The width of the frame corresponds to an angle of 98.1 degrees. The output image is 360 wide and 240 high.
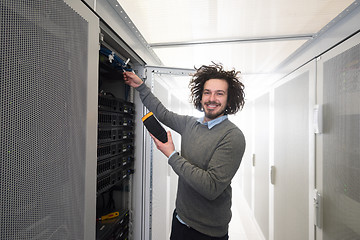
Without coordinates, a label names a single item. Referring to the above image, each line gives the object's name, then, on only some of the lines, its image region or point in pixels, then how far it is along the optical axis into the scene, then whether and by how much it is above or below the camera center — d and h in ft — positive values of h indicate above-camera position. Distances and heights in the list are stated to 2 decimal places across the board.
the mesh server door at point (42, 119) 1.17 +0.01
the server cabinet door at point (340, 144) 2.71 -0.40
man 2.81 -0.61
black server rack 2.89 -0.62
